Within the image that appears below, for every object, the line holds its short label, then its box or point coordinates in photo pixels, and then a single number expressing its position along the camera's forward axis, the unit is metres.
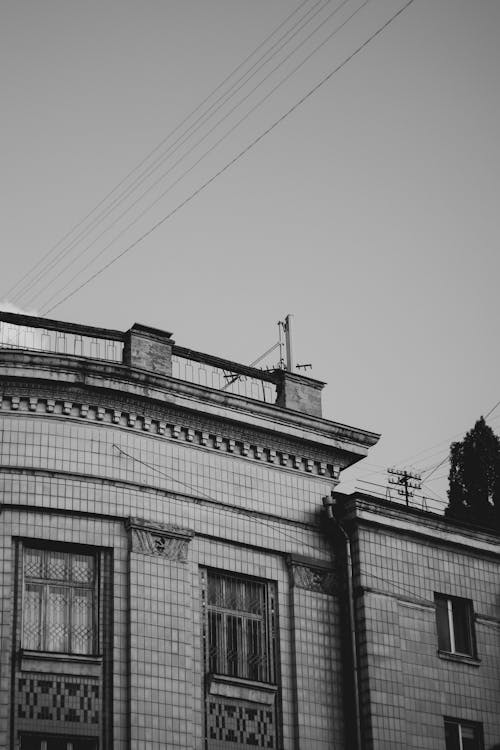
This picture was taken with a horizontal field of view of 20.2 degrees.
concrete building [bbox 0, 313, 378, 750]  25.47
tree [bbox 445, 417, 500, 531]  43.81
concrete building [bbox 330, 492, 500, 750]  28.47
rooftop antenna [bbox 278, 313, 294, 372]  32.19
